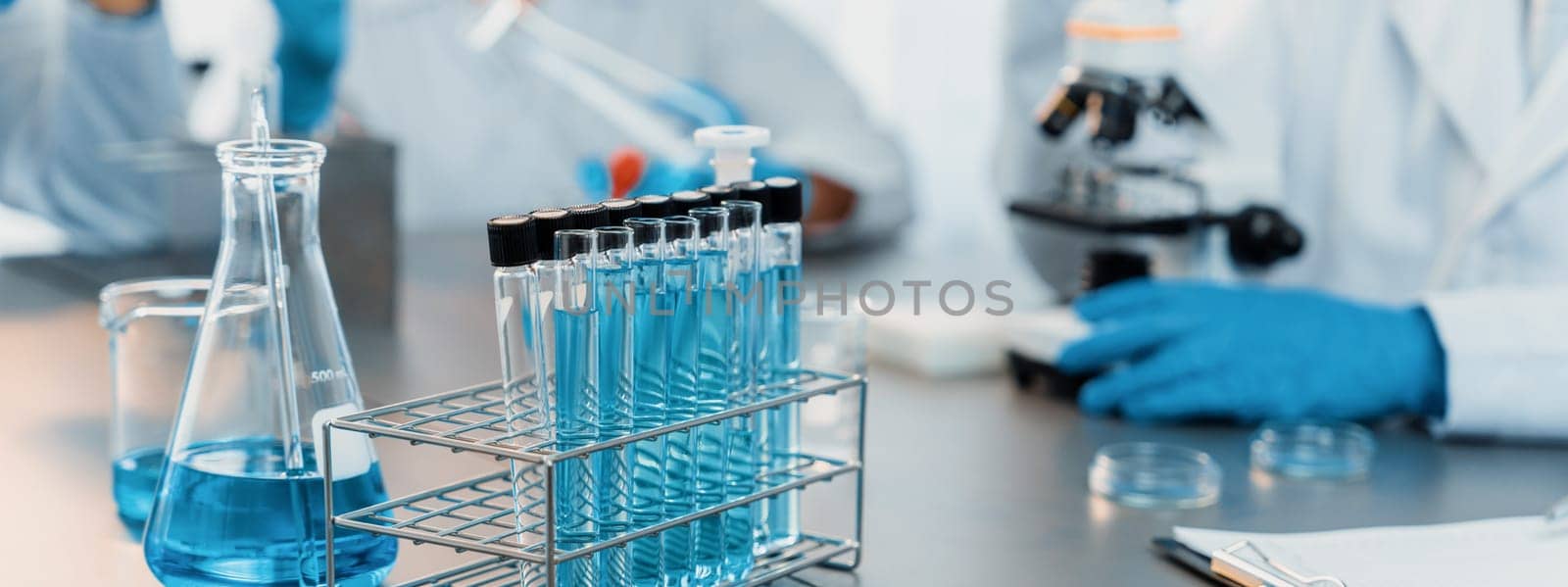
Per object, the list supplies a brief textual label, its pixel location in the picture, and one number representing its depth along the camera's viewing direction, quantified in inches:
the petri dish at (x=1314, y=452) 56.9
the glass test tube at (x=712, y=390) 38.4
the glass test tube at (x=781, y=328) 41.5
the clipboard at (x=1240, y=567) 42.0
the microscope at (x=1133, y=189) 65.1
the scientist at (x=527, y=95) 136.8
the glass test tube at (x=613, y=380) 35.0
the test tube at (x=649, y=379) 36.0
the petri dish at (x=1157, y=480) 53.2
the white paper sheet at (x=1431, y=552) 43.3
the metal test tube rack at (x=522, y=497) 33.9
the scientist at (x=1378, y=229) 63.7
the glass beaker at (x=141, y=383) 48.8
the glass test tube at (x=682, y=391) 37.0
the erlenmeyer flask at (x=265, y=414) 38.8
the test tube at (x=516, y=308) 33.8
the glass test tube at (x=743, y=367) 39.3
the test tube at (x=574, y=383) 34.4
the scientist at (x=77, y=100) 113.4
